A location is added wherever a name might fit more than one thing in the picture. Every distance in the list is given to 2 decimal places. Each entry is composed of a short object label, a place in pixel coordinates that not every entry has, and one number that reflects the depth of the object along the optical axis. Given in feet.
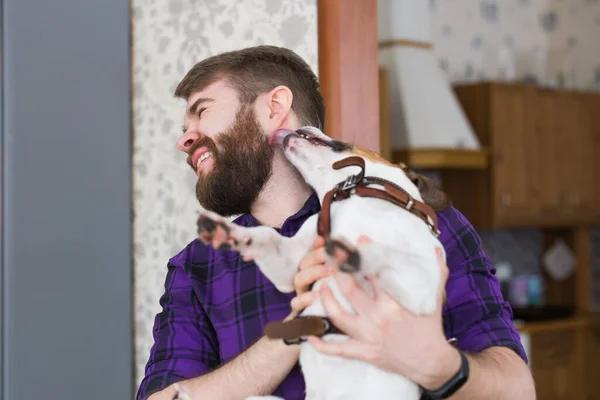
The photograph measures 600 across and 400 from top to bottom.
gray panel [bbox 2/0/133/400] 6.38
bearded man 3.59
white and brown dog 2.83
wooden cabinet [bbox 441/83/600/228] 13.47
